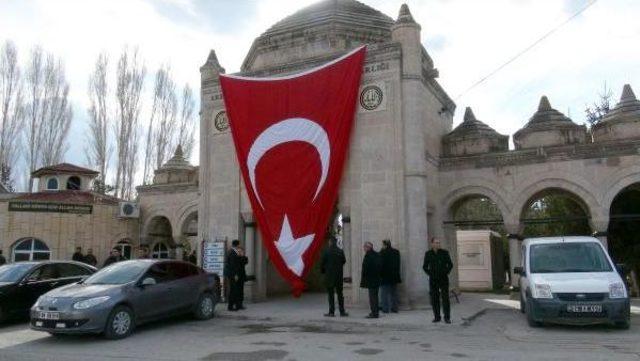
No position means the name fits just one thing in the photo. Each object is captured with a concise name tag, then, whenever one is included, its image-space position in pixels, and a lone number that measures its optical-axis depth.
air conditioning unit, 23.28
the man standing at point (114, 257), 16.50
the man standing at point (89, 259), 18.00
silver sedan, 9.31
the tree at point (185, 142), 36.22
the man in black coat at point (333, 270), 12.27
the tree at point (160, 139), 35.47
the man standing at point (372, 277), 12.04
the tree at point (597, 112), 23.59
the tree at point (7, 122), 32.03
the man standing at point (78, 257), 17.66
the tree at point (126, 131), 33.88
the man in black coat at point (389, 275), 12.52
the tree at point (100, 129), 33.59
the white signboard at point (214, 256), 15.77
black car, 11.58
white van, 9.75
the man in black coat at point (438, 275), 11.18
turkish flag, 14.28
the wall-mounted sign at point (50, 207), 21.56
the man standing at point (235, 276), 13.47
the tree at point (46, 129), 32.97
